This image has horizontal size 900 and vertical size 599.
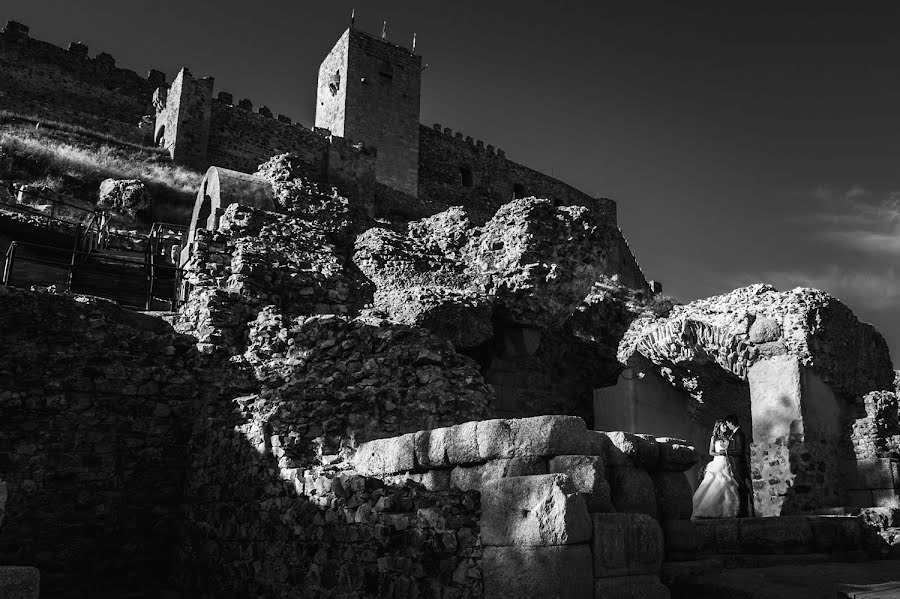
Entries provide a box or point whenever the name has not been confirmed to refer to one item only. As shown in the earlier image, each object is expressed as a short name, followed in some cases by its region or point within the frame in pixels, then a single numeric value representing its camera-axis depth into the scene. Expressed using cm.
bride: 908
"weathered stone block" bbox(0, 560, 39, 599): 295
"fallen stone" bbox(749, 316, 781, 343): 1078
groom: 918
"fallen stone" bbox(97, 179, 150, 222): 2008
